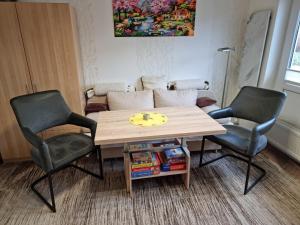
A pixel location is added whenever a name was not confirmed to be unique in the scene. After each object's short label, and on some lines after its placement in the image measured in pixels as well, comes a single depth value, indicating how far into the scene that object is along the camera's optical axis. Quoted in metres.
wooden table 1.61
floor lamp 3.21
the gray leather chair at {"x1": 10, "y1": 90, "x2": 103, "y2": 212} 1.74
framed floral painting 2.79
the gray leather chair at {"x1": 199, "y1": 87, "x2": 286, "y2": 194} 1.91
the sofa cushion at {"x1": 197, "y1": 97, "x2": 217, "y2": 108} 2.79
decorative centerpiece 1.86
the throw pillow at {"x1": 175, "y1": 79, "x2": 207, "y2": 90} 3.06
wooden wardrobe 2.11
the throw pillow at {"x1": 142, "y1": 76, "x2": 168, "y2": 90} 3.01
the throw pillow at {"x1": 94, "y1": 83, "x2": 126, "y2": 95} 2.93
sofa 2.58
